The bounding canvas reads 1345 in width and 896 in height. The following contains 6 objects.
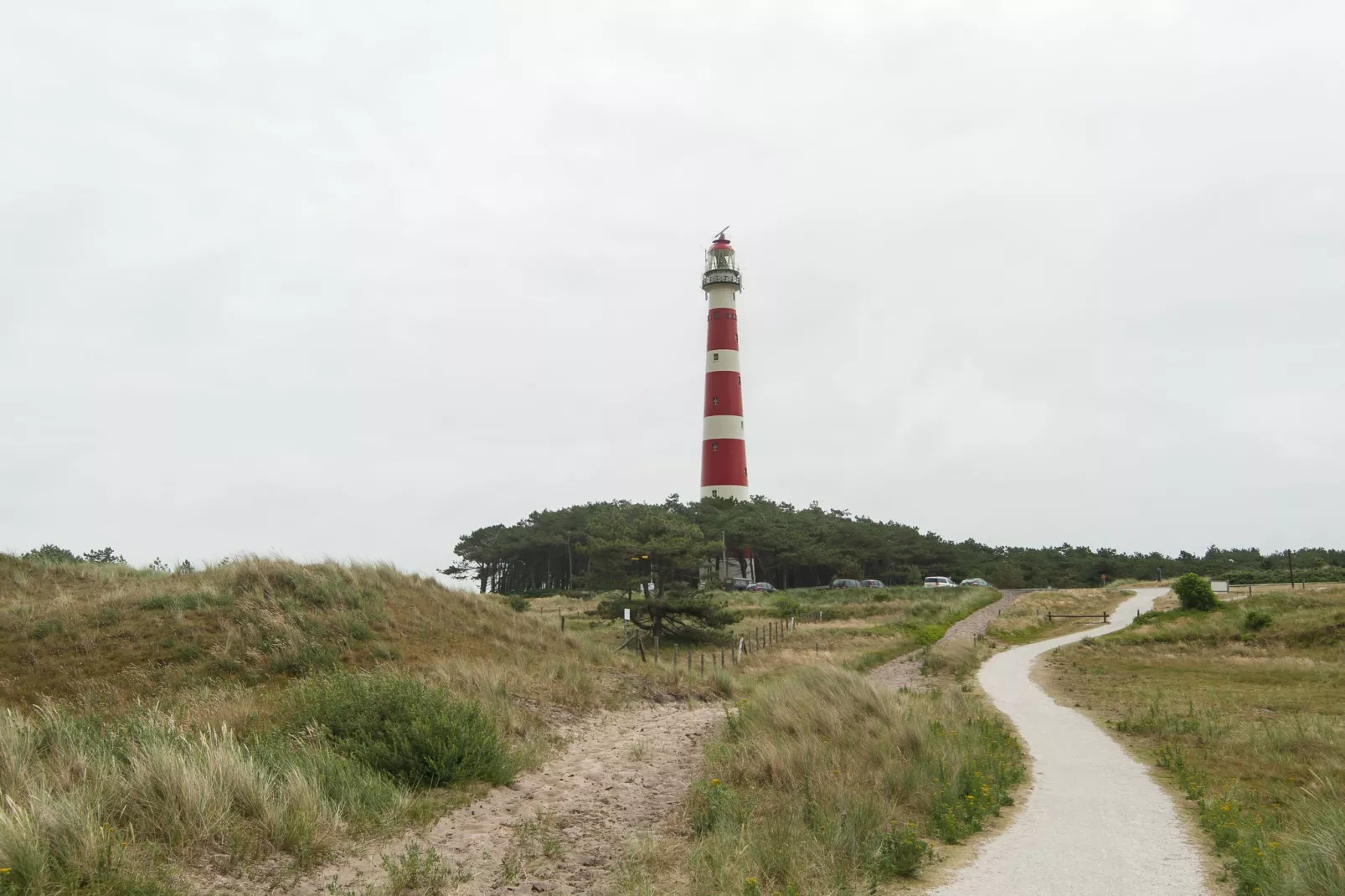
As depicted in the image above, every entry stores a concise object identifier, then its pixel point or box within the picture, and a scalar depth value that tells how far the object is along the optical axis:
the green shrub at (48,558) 24.85
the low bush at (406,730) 10.45
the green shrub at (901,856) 8.04
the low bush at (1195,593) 42.62
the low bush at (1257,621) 35.84
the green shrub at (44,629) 17.77
